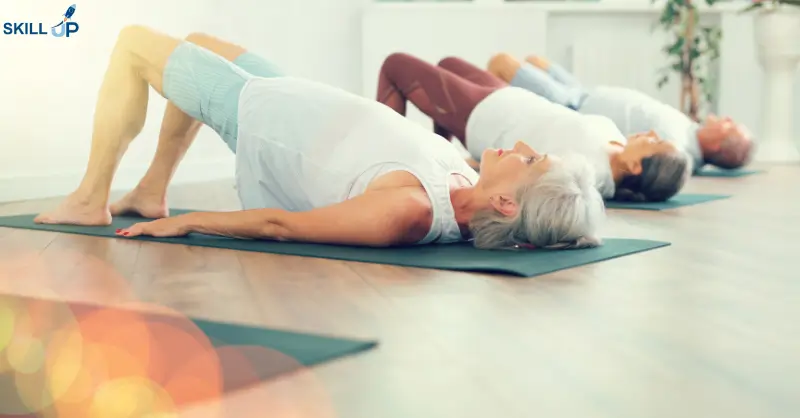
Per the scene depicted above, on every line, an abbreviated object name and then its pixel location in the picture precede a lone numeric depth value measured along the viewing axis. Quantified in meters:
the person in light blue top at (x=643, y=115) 4.91
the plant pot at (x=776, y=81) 6.70
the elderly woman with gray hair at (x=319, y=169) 2.48
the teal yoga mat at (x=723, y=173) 5.64
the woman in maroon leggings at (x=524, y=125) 3.71
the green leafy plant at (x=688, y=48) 6.96
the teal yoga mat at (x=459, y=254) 2.38
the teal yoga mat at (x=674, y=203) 3.91
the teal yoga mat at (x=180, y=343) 1.45
